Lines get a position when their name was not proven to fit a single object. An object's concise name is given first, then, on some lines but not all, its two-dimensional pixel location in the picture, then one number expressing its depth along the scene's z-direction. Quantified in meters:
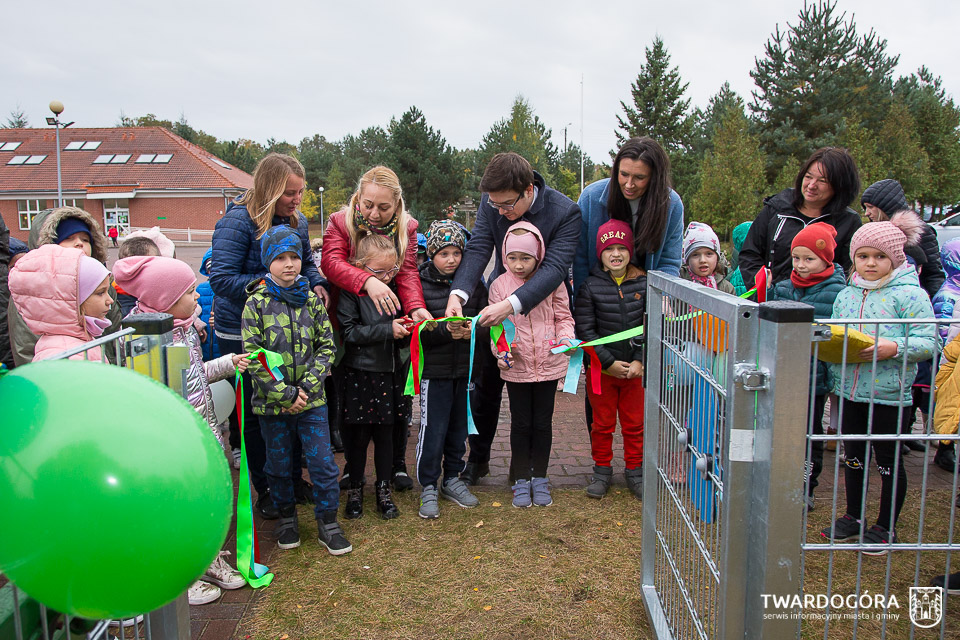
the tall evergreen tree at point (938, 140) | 34.59
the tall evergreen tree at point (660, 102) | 41.09
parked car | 13.67
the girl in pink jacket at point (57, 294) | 2.89
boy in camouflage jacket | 3.46
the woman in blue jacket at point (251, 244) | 3.82
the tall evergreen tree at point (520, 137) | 48.91
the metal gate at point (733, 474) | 1.63
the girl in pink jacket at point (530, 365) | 4.07
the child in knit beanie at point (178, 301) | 3.26
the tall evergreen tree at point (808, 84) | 31.56
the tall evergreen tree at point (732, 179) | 24.61
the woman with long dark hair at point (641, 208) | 3.99
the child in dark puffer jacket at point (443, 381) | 4.14
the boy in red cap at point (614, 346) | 4.14
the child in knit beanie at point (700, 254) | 4.75
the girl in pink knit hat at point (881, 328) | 2.89
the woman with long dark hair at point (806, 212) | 4.11
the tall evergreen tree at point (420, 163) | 37.56
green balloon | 1.04
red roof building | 50.03
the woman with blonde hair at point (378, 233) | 3.96
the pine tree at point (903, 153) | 30.39
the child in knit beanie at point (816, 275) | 3.58
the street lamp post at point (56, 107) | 20.92
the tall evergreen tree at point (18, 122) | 80.81
